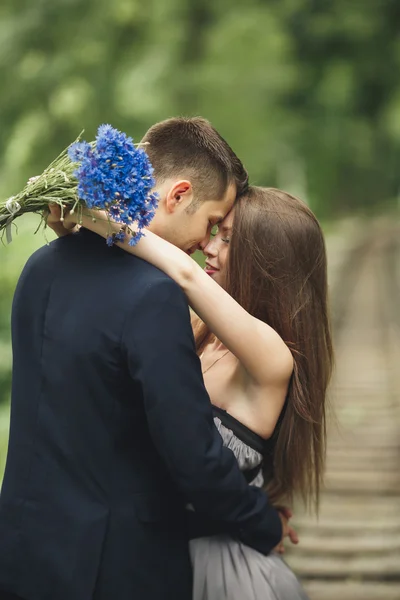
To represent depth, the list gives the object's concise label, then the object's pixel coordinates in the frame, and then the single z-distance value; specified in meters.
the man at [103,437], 2.23
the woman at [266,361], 2.62
